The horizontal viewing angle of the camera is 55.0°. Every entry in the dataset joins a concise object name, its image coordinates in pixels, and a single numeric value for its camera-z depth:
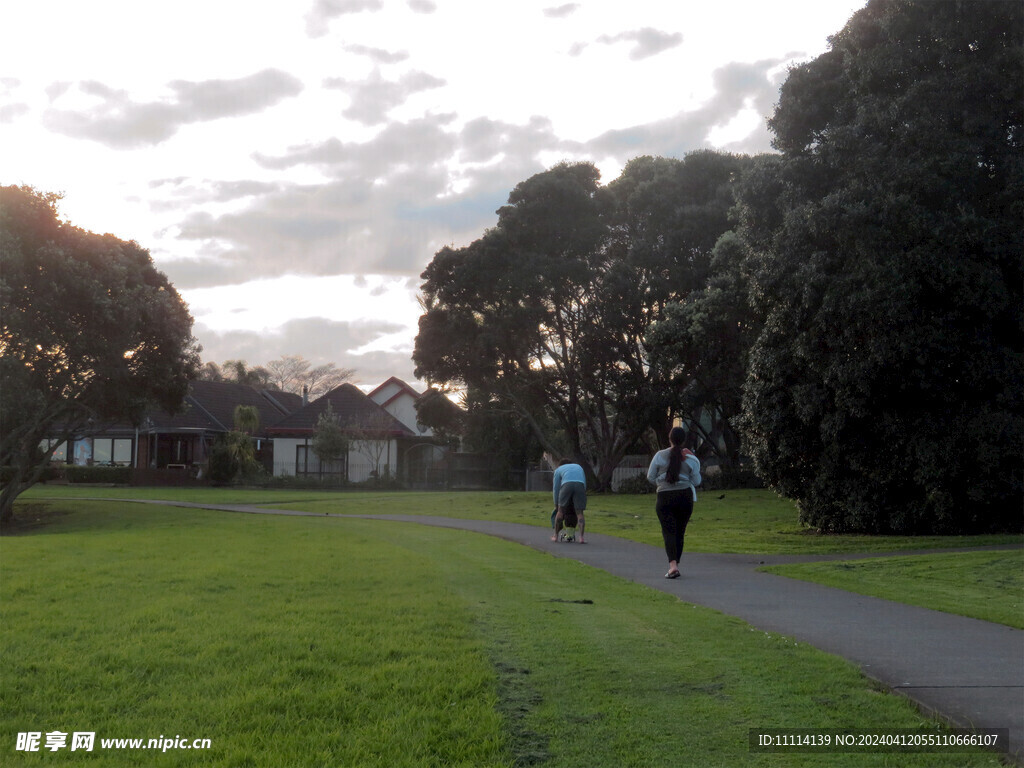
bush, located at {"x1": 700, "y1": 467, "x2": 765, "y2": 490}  36.49
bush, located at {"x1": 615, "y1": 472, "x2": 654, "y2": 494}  37.44
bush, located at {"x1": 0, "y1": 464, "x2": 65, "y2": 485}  41.28
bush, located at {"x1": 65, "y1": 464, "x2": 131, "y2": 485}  48.16
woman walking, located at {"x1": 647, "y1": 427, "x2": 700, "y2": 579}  10.95
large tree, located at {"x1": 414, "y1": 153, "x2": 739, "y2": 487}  35.09
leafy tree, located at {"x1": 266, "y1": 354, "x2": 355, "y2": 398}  94.75
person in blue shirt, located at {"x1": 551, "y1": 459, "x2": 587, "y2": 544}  15.77
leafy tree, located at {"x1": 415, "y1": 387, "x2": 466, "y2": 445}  50.94
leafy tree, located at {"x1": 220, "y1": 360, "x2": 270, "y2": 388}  91.41
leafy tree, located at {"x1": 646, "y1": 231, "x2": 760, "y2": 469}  24.78
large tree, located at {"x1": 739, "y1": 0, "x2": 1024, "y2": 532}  17.09
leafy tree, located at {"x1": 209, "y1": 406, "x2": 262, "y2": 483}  46.91
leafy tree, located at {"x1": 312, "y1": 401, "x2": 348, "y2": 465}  49.81
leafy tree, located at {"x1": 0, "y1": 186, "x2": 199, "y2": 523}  23.23
